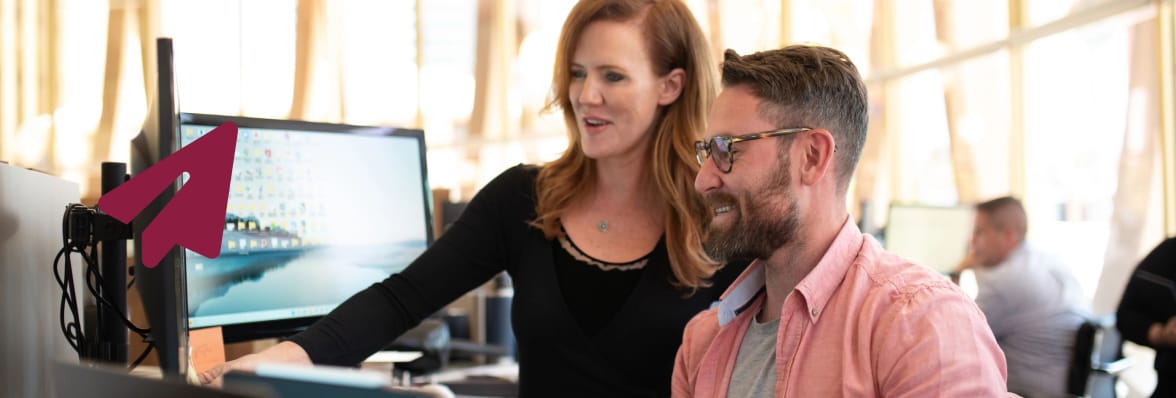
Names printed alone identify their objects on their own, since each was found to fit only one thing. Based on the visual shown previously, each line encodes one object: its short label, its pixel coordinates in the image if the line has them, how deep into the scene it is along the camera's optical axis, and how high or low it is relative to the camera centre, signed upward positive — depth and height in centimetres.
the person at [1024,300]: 409 -48
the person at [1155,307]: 363 -46
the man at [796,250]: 134 -9
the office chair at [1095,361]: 402 -71
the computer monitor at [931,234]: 443 -21
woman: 179 -7
